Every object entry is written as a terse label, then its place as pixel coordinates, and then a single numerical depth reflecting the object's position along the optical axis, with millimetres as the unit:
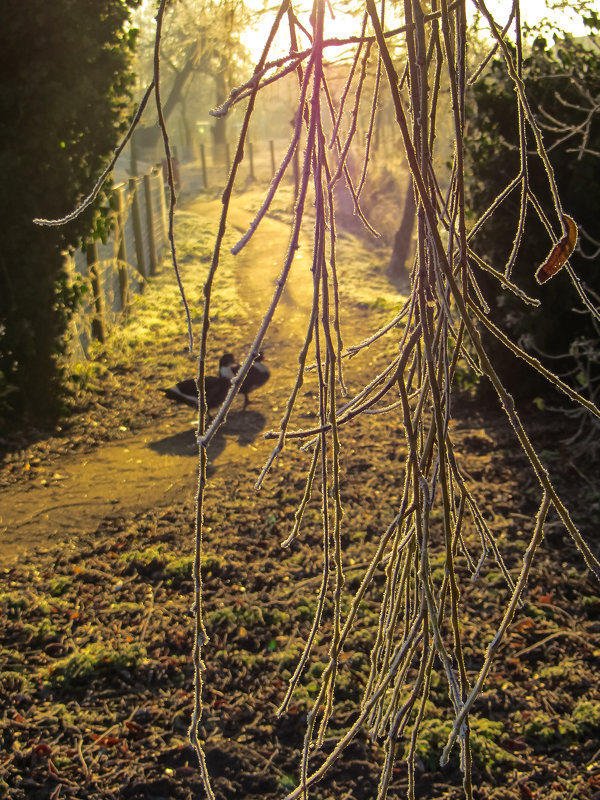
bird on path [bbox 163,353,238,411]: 6375
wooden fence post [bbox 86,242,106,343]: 7996
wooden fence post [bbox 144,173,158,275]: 12117
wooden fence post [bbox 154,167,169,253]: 13523
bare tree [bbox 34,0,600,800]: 720
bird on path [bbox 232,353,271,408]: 6727
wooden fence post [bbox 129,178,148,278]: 10969
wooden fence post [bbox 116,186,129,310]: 9492
